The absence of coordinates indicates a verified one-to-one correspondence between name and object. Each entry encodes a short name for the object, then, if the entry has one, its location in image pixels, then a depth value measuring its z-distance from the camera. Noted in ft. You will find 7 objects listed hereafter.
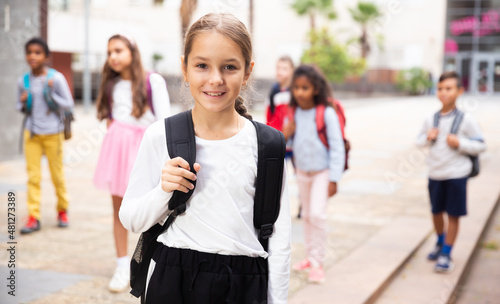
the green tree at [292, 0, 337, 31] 119.96
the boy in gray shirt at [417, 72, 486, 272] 14.83
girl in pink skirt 12.69
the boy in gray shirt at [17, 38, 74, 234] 17.74
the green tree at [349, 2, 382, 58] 120.57
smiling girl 6.14
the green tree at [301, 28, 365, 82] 101.30
